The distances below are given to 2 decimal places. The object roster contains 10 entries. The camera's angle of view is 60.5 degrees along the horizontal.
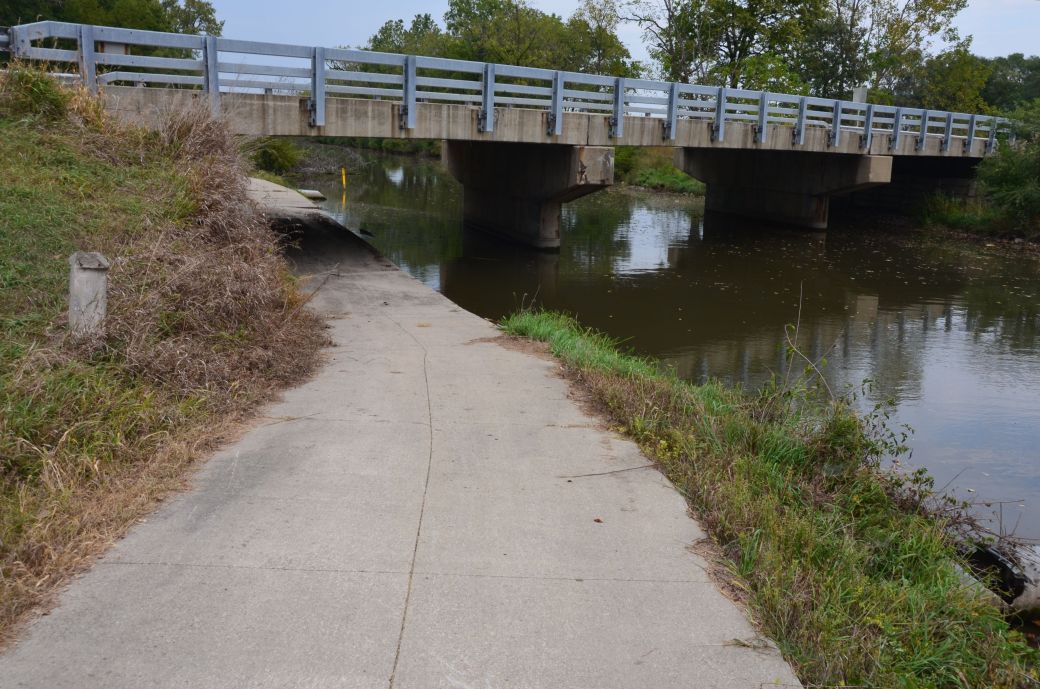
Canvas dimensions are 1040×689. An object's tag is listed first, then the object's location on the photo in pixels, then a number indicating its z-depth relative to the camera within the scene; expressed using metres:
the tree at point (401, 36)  85.18
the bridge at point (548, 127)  14.89
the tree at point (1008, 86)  57.97
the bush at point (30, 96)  11.89
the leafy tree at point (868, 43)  50.75
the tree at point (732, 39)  43.22
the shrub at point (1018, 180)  28.70
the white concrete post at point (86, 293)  6.34
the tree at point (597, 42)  53.59
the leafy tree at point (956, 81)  51.97
